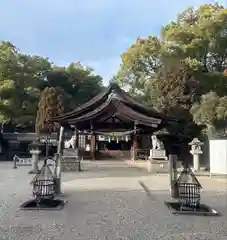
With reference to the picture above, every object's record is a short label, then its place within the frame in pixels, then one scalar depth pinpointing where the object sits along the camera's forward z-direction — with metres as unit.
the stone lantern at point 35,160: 10.11
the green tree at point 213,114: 14.32
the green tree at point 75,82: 25.43
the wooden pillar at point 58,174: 5.94
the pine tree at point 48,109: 21.68
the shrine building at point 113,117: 12.30
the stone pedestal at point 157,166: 10.63
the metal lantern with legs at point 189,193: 4.92
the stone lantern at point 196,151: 11.53
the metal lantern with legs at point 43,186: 5.03
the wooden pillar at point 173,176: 5.64
